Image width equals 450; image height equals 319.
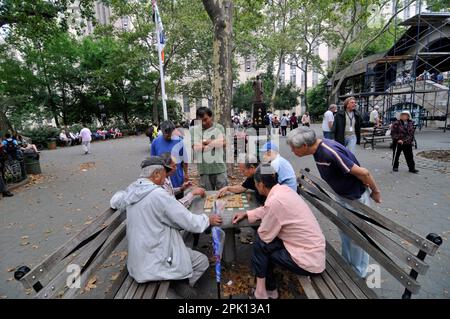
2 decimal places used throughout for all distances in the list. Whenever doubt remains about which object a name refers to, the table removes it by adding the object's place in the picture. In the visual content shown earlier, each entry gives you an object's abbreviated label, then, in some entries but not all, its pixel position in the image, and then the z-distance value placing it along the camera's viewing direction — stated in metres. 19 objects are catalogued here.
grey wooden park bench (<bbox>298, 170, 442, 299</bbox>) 1.91
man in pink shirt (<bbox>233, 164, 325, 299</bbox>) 2.29
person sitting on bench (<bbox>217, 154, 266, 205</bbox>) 3.18
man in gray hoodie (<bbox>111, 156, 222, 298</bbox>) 2.29
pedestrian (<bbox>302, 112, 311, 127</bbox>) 18.41
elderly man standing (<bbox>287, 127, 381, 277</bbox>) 2.58
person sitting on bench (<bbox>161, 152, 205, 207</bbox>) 3.26
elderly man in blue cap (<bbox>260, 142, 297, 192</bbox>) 3.04
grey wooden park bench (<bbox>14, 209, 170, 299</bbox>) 1.82
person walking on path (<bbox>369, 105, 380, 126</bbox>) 13.78
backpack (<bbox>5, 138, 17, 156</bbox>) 9.14
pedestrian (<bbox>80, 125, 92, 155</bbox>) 15.46
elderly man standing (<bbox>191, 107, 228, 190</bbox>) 4.24
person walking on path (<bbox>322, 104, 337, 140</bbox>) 8.81
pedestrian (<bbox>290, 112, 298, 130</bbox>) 19.23
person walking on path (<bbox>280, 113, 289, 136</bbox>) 18.67
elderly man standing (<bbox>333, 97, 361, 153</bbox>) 6.57
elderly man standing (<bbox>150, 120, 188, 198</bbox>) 4.23
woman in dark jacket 7.16
